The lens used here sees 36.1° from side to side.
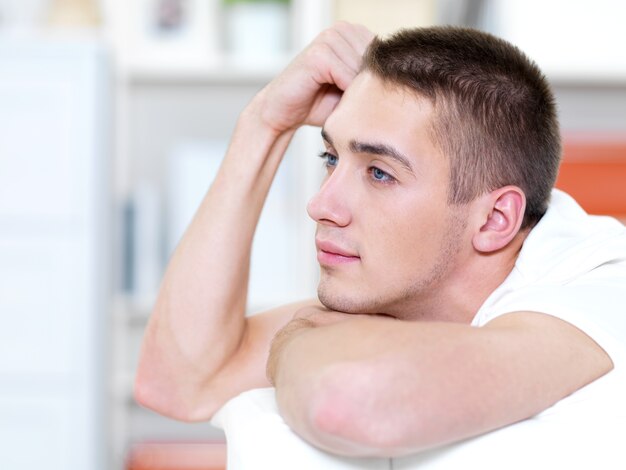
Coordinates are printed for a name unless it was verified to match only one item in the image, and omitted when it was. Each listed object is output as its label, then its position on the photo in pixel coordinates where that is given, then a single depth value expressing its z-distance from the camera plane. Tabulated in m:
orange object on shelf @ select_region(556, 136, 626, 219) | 2.67
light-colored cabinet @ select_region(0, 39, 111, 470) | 2.61
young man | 0.88
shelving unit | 2.80
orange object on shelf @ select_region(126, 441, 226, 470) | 2.90
